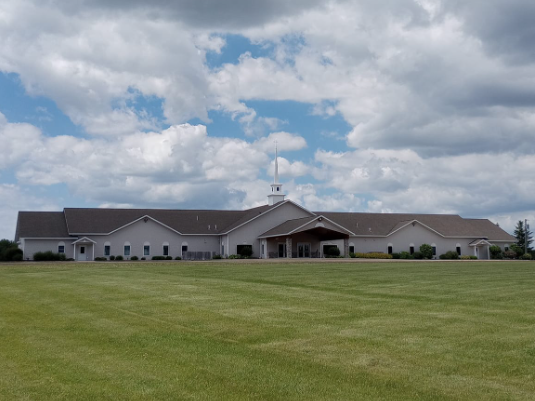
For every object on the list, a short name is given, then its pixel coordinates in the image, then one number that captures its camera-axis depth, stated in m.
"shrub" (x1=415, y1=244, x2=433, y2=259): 68.94
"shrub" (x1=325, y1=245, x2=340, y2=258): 63.53
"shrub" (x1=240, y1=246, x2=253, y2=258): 63.37
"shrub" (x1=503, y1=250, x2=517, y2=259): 72.44
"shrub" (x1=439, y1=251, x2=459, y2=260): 67.81
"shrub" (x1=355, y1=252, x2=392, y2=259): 64.56
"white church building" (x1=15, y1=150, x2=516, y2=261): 61.00
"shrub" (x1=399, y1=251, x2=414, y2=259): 65.94
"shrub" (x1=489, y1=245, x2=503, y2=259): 72.75
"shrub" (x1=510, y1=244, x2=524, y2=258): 72.88
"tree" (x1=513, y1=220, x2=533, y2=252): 104.88
